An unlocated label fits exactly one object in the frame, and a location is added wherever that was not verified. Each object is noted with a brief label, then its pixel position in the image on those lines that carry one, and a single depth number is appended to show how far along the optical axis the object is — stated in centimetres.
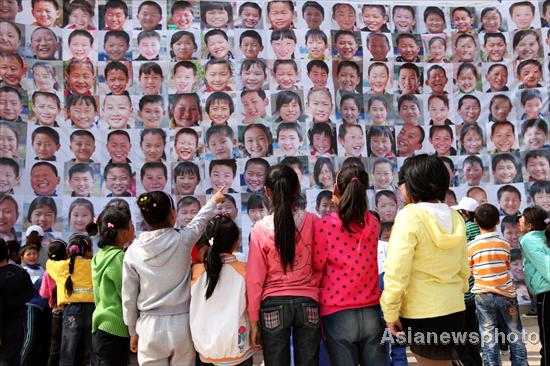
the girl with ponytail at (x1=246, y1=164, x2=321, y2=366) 287
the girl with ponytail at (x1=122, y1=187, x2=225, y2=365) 304
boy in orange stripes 420
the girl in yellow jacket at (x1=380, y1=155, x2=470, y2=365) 267
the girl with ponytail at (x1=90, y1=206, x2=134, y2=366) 331
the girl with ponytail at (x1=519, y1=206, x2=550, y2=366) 409
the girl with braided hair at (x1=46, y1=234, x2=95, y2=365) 430
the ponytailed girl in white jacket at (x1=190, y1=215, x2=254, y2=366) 296
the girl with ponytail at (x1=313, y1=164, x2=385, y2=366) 286
